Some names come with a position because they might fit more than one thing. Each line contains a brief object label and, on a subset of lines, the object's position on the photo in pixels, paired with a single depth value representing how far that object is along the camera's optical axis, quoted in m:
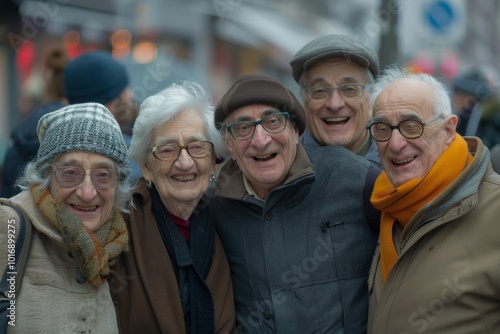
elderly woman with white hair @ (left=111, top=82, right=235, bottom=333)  3.69
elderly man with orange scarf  3.19
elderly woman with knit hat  3.23
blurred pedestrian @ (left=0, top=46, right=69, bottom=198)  5.37
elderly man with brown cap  3.80
